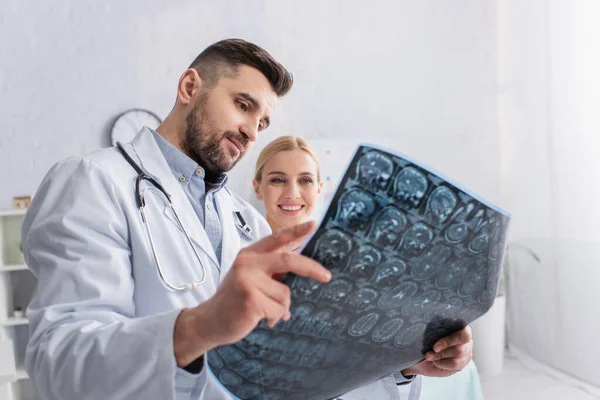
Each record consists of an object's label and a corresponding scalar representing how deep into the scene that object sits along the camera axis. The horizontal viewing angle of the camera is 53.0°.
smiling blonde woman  2.57
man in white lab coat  0.61
